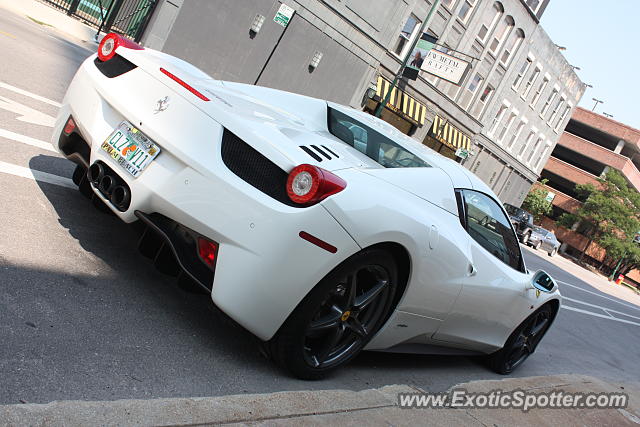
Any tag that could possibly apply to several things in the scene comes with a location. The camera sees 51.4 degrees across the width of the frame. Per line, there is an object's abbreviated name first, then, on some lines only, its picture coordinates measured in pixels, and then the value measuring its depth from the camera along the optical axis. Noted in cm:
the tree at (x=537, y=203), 5531
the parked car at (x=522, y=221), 3541
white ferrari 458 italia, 312
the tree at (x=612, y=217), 5181
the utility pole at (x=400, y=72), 2386
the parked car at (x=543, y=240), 3784
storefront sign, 2352
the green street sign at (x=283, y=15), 2048
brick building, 6103
